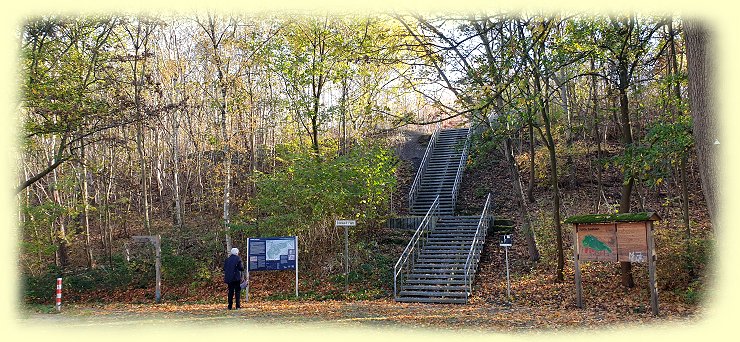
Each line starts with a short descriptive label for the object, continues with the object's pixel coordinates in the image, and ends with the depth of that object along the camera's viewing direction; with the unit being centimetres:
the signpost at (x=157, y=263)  1639
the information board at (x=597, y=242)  1115
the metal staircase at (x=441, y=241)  1448
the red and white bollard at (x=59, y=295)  1295
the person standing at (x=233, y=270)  1166
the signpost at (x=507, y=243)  1327
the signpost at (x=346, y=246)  1469
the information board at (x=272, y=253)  1459
